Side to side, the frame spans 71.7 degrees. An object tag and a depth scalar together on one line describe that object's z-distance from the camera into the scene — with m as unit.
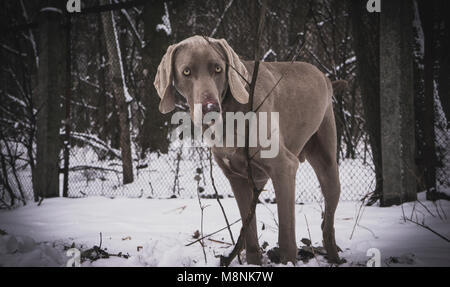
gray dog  1.66
